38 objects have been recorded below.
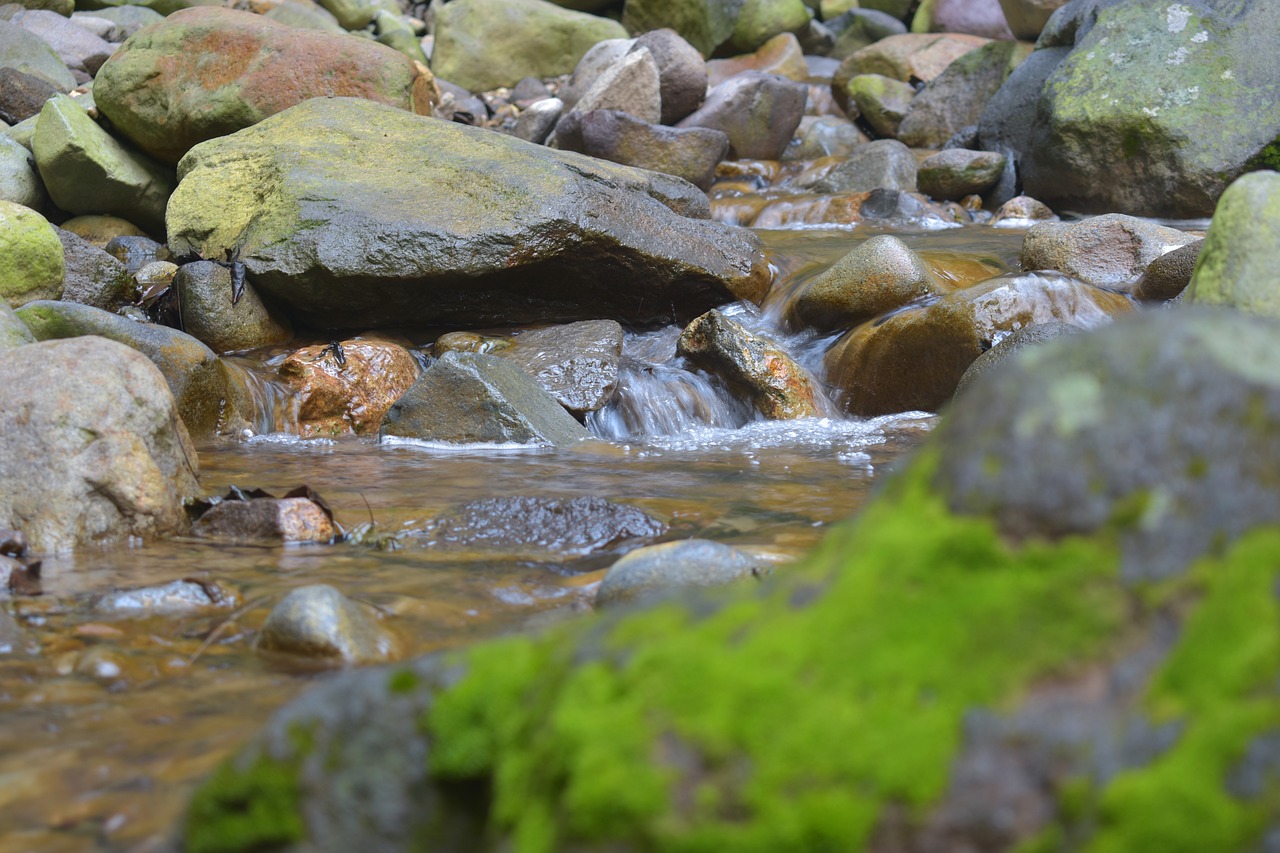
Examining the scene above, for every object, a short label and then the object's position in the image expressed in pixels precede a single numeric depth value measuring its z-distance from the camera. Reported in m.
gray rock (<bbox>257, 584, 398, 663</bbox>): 2.93
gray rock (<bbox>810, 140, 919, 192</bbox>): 13.65
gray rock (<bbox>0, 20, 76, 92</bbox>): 14.27
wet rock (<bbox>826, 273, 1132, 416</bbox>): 7.62
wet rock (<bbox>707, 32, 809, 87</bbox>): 18.91
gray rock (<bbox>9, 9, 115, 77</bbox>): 16.97
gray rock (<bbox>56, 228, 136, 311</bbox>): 8.68
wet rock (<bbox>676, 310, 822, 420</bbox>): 7.72
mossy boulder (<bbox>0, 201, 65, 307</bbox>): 7.67
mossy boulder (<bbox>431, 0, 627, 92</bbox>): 19.50
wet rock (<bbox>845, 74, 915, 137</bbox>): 16.27
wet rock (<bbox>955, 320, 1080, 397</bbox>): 6.92
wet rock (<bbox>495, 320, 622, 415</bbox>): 7.61
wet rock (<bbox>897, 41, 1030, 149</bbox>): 15.30
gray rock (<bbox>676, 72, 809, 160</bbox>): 15.03
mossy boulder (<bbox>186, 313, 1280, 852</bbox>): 1.29
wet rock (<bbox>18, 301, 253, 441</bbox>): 6.49
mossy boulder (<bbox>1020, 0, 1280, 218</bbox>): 11.06
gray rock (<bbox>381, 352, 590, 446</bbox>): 6.73
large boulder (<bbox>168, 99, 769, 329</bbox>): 8.04
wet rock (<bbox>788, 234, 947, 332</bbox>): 8.33
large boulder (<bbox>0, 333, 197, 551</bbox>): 4.09
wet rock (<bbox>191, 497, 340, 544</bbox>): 4.30
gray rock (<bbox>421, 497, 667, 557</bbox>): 4.27
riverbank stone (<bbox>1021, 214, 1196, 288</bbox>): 8.91
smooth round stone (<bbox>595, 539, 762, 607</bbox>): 3.27
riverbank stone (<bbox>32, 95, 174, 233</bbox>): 10.09
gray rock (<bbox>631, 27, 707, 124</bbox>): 15.07
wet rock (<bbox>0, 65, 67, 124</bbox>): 12.28
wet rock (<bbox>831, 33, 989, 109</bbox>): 17.64
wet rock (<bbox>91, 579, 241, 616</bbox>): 3.32
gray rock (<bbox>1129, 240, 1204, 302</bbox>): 8.12
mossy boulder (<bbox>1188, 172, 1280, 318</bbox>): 3.23
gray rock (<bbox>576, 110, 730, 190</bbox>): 12.70
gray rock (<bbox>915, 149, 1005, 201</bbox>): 13.06
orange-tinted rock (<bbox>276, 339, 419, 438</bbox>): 7.50
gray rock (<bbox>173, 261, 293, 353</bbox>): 8.08
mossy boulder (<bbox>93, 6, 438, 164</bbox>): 10.10
